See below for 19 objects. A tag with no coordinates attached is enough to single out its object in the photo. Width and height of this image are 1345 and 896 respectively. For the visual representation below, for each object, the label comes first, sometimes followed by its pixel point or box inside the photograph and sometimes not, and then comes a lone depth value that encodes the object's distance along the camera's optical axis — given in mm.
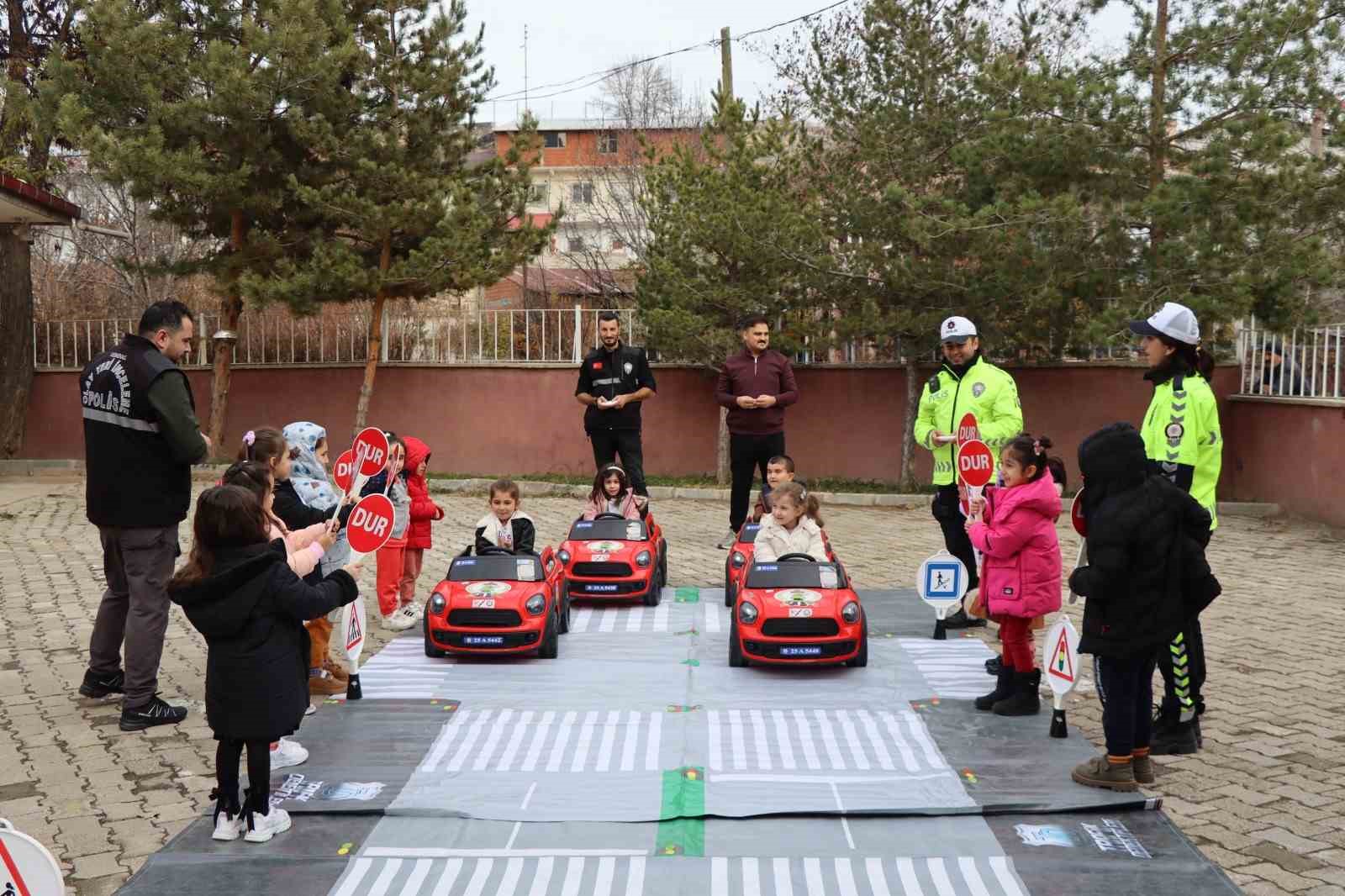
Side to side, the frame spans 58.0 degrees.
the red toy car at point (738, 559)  7910
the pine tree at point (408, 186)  15555
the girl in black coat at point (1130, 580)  4707
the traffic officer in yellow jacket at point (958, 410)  7602
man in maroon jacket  10242
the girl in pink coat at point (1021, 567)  5820
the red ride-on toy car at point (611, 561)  8312
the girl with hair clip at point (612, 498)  8898
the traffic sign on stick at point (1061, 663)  5223
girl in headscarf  6285
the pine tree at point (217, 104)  14930
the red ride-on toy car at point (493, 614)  6770
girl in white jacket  7430
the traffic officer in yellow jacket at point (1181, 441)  5434
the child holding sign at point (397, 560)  7582
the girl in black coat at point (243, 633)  4273
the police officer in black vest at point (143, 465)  5746
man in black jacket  10383
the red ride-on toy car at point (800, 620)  6523
